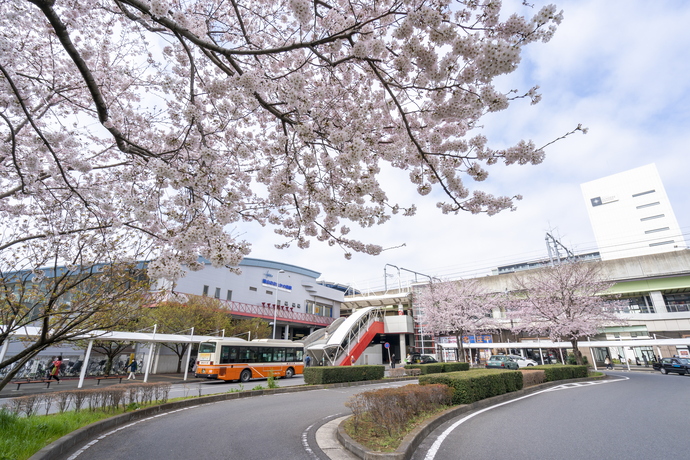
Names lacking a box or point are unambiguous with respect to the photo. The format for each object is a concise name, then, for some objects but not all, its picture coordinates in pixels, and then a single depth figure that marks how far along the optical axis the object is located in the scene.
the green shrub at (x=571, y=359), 27.94
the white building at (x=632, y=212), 51.25
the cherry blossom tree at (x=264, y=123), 3.94
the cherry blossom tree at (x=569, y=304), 22.00
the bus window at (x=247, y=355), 20.42
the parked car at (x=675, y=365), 23.08
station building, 31.14
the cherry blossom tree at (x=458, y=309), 29.28
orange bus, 19.36
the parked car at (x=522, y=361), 29.16
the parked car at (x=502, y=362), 25.82
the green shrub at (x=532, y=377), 13.79
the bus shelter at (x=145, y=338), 13.54
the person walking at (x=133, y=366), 23.62
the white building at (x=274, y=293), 33.78
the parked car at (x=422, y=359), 32.84
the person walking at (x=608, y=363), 32.13
